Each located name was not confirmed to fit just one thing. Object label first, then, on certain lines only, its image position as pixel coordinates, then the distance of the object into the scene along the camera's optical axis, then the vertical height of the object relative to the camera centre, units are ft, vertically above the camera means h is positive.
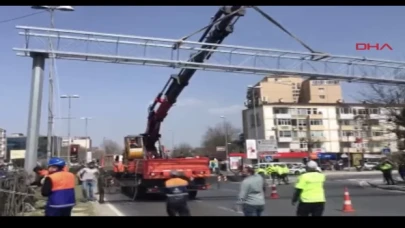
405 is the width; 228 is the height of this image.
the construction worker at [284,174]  112.21 +0.41
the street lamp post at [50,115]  97.09 +13.46
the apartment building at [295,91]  327.06 +55.16
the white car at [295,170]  183.11 +2.24
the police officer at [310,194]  27.58 -0.97
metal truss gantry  67.15 +17.35
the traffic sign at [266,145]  113.70 +6.98
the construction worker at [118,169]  77.11 +1.83
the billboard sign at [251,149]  112.98 +6.20
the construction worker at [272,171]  109.18 +1.16
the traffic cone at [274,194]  68.86 -2.40
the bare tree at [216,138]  326.57 +25.83
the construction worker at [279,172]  111.55 +0.86
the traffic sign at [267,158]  132.75 +4.84
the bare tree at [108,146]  291.46 +20.76
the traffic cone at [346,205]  48.16 -2.83
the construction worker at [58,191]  24.97 -0.41
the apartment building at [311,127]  298.15 +29.09
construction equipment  62.28 +4.22
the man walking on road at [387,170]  91.98 +0.68
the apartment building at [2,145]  359.11 +28.27
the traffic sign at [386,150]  120.69 +5.56
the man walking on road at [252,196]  27.30 -1.00
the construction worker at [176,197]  27.91 -0.99
